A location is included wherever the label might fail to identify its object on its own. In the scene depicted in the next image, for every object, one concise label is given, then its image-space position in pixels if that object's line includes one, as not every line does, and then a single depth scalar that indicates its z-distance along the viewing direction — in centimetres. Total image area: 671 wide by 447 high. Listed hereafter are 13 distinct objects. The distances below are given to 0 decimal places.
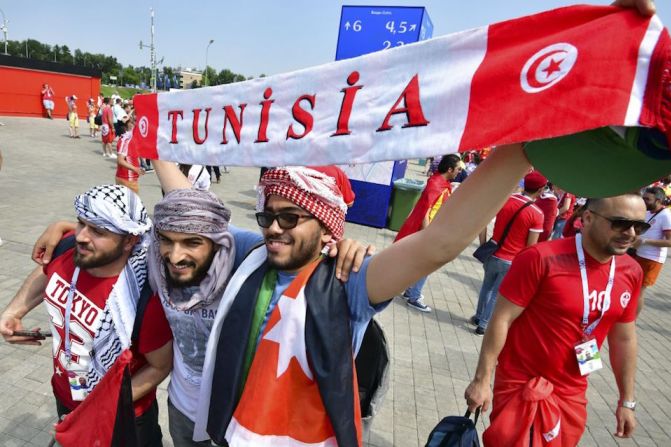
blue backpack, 175
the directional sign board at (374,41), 852
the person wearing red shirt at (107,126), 1338
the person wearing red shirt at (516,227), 420
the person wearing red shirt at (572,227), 536
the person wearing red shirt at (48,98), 2102
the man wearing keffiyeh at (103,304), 171
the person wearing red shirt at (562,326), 198
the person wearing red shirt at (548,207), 525
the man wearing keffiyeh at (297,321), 131
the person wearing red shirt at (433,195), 473
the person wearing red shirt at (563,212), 851
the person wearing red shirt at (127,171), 588
